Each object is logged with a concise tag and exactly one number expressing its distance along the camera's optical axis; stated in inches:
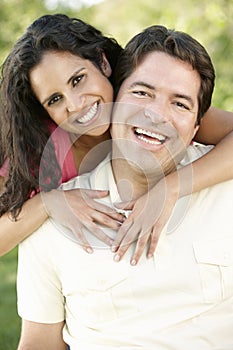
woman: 90.4
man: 86.4
